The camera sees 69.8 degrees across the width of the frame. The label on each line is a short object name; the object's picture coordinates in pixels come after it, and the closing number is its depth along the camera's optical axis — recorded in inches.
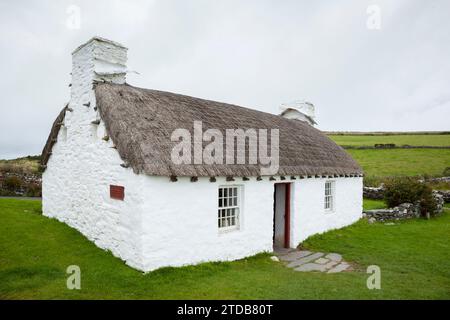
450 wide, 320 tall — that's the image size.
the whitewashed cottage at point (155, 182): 313.4
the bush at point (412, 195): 746.8
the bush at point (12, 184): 862.5
